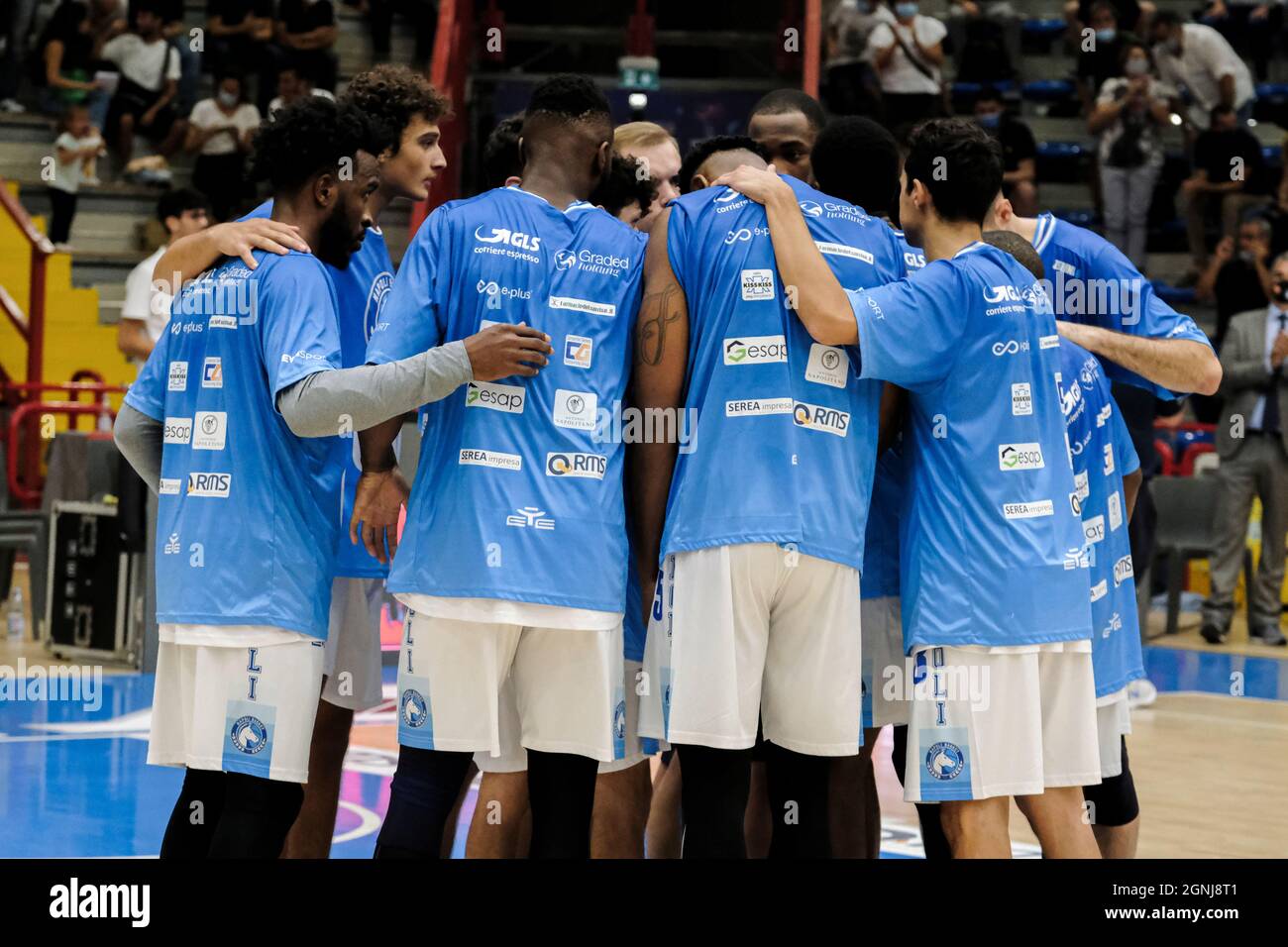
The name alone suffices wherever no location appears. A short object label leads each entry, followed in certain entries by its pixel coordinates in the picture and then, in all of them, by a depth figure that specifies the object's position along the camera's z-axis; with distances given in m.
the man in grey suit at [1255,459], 11.07
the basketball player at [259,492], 3.70
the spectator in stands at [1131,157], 15.54
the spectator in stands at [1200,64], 16.31
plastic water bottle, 9.66
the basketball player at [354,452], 4.24
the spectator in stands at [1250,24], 17.23
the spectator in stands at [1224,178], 15.66
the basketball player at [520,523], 3.73
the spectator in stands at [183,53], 16.12
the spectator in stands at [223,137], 14.91
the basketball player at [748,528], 3.76
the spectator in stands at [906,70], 15.62
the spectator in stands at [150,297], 9.98
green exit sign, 15.05
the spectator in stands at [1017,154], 15.15
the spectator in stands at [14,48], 15.72
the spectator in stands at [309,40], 15.88
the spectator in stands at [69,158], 14.93
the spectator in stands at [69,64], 15.48
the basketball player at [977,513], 3.86
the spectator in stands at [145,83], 15.81
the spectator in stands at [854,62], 15.60
